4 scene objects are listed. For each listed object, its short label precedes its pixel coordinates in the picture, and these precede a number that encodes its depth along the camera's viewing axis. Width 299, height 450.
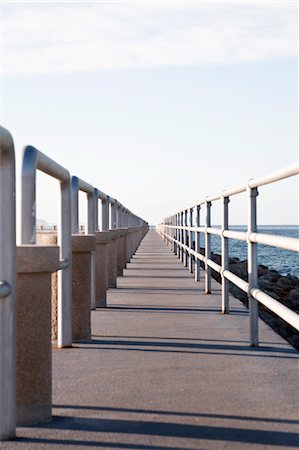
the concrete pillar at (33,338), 4.16
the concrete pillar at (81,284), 6.62
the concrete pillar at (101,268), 9.13
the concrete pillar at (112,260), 11.66
